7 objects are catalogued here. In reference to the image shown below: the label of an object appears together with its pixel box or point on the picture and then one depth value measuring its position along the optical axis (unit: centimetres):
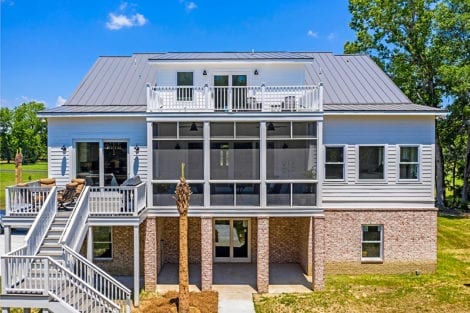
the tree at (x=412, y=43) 2430
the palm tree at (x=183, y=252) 1048
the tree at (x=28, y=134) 7444
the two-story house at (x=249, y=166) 1271
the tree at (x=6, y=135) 7475
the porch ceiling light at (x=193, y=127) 1286
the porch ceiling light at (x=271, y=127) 1288
